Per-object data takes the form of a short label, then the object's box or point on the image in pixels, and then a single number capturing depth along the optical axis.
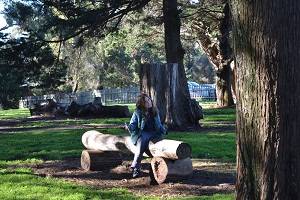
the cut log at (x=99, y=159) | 10.67
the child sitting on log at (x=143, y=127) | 9.59
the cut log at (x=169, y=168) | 8.97
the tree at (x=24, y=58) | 18.69
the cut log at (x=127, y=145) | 8.74
